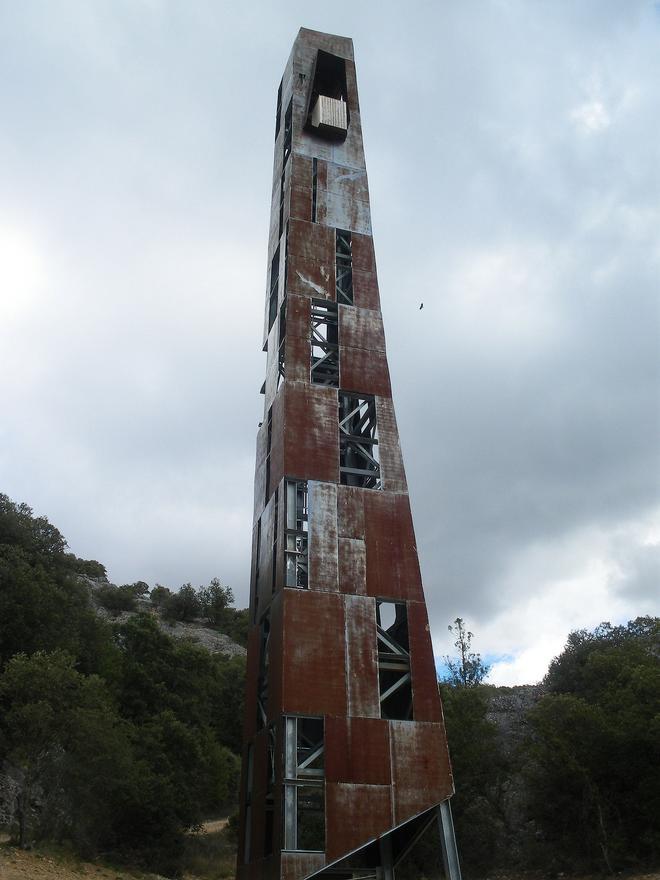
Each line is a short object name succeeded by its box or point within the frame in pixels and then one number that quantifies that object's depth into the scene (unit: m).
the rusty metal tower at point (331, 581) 17.61
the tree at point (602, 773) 30.55
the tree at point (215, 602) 87.12
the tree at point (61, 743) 25.95
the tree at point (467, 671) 63.42
